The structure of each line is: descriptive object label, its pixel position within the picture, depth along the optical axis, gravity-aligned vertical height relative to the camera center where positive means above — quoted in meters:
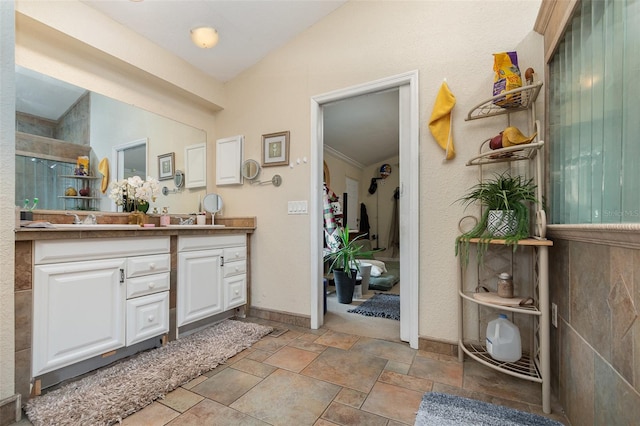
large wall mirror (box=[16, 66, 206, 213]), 1.75 +0.53
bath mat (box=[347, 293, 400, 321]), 2.74 -1.01
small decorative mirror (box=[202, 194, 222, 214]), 2.91 +0.10
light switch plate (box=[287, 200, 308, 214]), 2.48 +0.05
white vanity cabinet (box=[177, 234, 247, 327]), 2.12 -0.53
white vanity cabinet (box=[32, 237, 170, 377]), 1.39 -0.48
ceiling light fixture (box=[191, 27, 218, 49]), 2.14 +1.37
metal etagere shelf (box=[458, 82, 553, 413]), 1.39 -0.43
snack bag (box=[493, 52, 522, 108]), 1.62 +0.80
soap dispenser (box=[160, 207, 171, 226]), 2.39 -0.07
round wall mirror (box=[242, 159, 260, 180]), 2.74 +0.43
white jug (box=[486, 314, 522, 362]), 1.56 -0.73
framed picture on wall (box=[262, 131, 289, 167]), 2.57 +0.60
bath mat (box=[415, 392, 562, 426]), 1.24 -0.94
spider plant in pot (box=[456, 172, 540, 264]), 1.56 +0.01
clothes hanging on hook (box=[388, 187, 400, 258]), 6.27 -0.42
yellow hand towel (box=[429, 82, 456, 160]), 1.89 +0.64
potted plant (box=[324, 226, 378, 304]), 3.10 -0.63
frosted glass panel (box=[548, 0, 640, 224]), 0.87 +0.38
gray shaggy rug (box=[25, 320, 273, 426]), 1.26 -0.92
